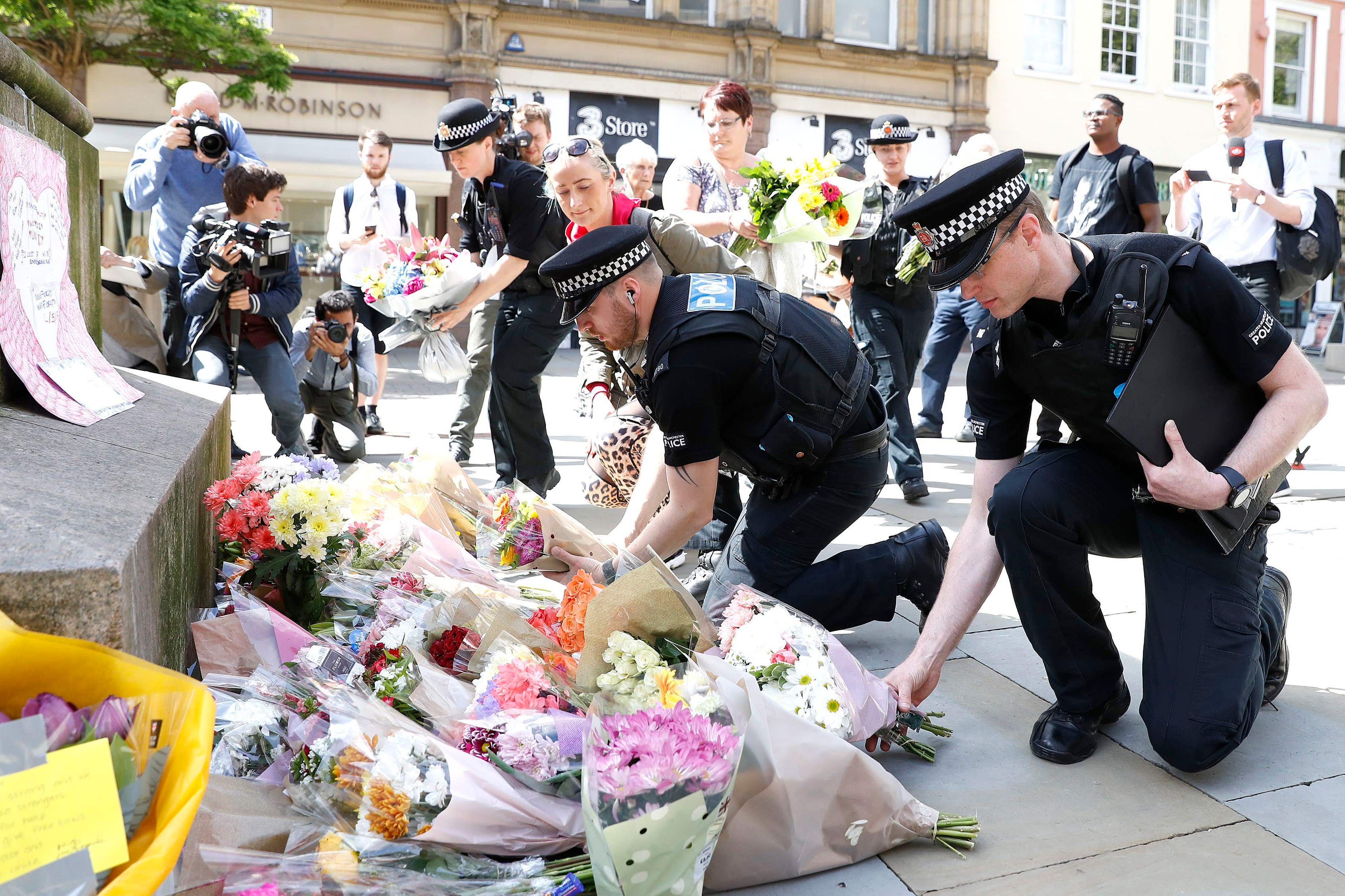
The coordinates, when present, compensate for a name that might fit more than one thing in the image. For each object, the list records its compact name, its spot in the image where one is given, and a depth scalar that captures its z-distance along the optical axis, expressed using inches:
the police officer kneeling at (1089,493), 97.7
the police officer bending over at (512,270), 189.3
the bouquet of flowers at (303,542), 119.1
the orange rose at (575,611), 93.4
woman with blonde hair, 157.5
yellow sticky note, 52.9
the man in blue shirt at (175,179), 231.9
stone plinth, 64.2
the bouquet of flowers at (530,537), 141.3
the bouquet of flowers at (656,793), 68.8
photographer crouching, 253.8
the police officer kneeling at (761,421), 112.8
